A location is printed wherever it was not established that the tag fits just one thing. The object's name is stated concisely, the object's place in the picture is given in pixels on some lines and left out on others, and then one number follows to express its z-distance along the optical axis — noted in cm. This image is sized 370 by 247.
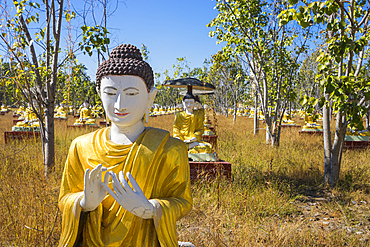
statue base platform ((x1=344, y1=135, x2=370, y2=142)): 734
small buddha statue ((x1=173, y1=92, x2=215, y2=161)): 569
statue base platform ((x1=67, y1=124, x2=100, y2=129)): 1083
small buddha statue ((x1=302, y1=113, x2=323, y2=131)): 1015
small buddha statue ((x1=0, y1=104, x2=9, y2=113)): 2598
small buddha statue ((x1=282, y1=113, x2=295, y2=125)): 1328
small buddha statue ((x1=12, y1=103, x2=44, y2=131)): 780
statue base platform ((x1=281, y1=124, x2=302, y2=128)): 1259
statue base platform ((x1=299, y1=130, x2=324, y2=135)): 979
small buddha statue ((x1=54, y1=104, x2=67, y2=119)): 1702
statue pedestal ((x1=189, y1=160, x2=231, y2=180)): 435
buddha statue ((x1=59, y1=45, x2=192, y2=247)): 142
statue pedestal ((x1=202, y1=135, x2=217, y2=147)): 744
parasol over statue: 605
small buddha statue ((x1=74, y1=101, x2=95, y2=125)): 1189
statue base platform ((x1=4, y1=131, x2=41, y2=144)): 743
